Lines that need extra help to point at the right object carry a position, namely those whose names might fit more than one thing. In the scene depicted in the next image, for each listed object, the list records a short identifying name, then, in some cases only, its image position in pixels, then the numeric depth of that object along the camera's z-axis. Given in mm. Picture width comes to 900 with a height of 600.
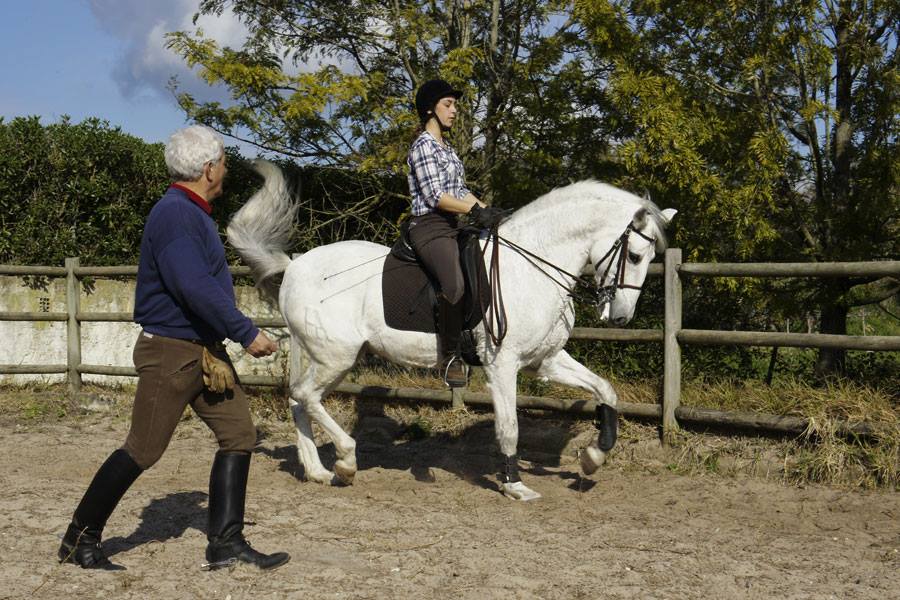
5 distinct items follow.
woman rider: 5711
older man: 3926
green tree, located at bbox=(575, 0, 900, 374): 7070
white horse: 5761
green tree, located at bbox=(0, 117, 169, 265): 10094
